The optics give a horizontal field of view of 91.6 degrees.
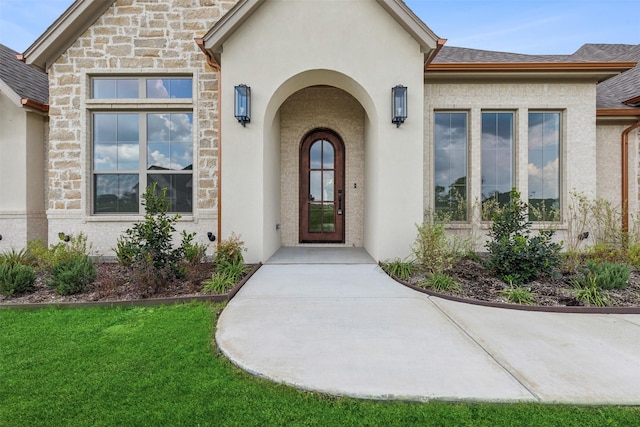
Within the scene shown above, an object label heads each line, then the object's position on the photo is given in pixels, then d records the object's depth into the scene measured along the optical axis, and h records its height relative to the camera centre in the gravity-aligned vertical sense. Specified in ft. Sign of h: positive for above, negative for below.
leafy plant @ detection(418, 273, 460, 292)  14.98 -3.46
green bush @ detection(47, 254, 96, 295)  14.57 -3.04
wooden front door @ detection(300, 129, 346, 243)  26.45 +2.17
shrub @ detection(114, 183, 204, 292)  14.48 -1.78
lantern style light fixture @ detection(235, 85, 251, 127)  18.57 +6.59
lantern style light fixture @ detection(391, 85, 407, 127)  18.65 +6.63
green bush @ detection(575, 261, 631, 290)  14.56 -3.03
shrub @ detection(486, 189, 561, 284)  15.46 -2.02
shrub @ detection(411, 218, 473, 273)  16.85 -2.06
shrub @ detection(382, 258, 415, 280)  16.88 -3.12
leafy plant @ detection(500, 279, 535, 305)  13.35 -3.61
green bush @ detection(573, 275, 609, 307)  13.20 -3.55
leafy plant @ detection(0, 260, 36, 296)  14.49 -3.12
